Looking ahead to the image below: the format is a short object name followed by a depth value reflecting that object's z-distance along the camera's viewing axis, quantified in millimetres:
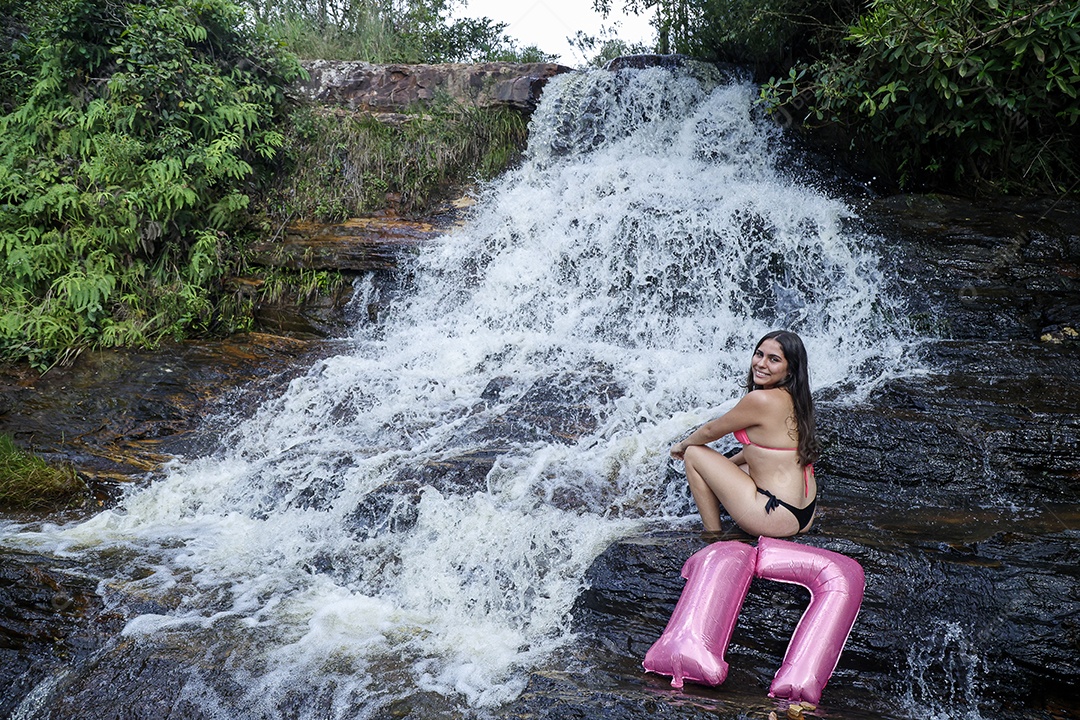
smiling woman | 3930
